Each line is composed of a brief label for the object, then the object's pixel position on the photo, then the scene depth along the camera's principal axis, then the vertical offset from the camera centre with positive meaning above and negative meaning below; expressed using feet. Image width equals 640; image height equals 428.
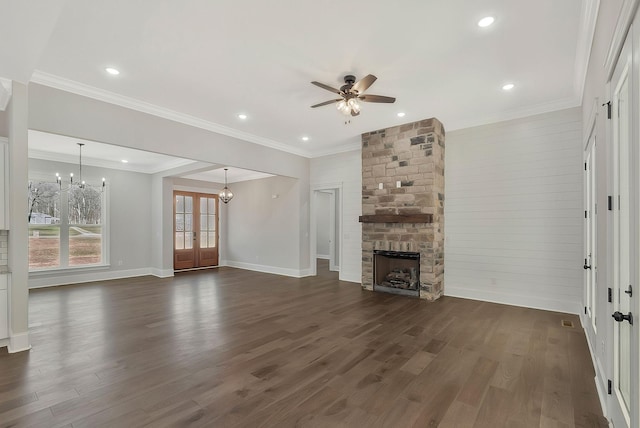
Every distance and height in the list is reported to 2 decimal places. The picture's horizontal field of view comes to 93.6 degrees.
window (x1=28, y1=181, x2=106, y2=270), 22.08 -0.79
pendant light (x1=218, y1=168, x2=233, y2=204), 29.50 +2.02
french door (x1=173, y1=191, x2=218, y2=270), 29.45 -1.45
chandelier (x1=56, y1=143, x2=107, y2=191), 23.13 +2.58
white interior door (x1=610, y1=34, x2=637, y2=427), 5.33 -0.40
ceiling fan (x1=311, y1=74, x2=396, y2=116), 11.98 +4.93
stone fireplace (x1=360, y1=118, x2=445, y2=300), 17.62 +0.37
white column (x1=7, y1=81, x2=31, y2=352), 10.67 -0.21
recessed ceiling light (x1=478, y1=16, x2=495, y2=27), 8.86 +5.80
